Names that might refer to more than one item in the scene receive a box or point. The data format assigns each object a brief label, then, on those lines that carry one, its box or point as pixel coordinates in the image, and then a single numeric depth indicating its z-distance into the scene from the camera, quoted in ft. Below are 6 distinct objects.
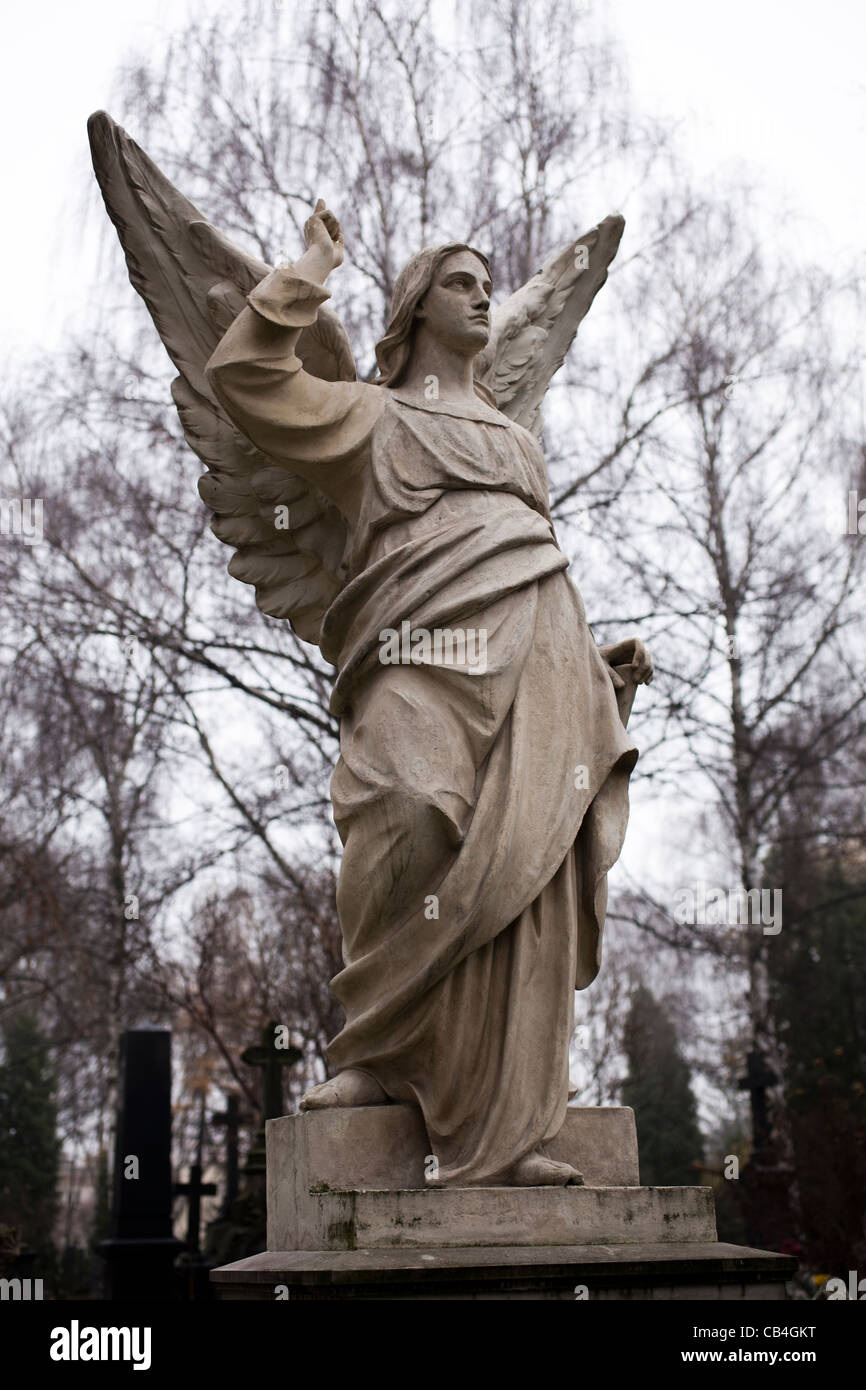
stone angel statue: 13.82
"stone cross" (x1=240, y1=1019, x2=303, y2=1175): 39.63
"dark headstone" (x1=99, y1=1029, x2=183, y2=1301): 33.96
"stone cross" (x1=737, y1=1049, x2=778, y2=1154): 47.52
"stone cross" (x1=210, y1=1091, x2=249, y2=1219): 49.98
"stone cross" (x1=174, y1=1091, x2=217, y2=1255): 42.86
